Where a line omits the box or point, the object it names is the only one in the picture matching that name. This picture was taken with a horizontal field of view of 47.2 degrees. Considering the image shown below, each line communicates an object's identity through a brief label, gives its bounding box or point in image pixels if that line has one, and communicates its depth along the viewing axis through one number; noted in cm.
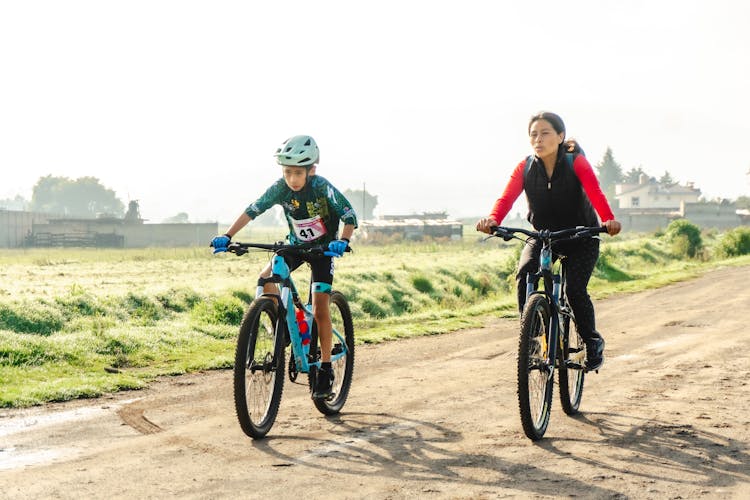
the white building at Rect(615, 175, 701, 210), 14038
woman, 675
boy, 679
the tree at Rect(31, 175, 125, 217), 17662
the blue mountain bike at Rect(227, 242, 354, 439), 615
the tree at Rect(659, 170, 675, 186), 19275
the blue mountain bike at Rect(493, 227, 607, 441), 607
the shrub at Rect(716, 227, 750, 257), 4250
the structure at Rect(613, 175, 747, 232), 10881
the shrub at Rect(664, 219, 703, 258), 4185
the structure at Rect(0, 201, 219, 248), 7131
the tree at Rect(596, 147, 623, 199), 18808
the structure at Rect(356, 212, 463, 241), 8900
